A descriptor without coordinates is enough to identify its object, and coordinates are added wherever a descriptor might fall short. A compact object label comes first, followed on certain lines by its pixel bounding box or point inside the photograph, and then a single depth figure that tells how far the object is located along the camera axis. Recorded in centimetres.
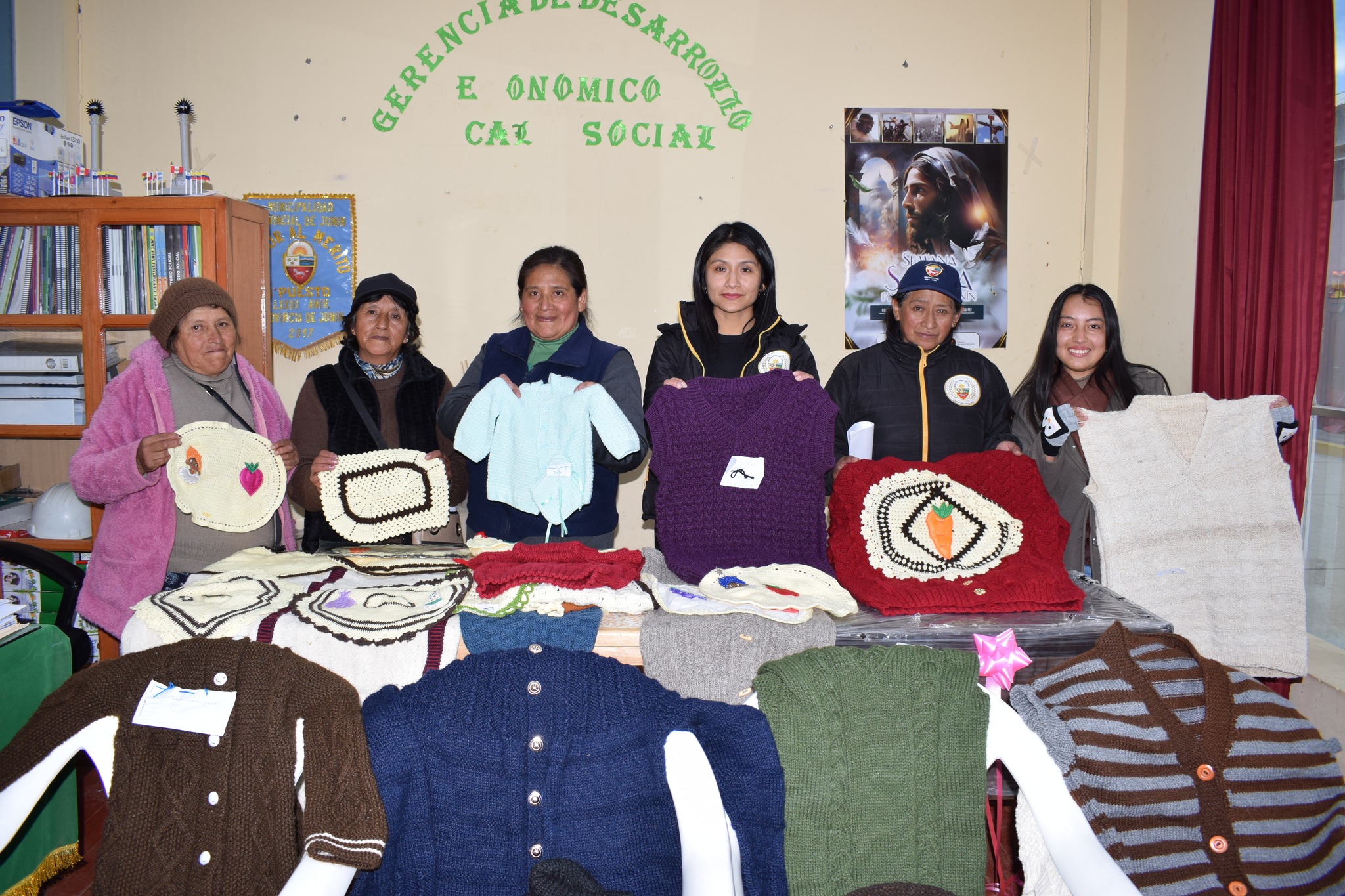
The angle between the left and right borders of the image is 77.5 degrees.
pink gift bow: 172
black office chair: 238
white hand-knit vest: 211
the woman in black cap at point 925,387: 245
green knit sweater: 151
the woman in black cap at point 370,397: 248
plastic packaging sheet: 183
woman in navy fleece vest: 243
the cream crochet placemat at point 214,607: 172
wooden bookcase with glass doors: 312
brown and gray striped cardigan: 154
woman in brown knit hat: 228
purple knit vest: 214
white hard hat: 316
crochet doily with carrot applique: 204
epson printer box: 306
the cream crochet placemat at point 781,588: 187
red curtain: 235
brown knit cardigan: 146
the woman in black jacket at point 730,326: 246
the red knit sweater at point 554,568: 185
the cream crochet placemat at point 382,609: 170
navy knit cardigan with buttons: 147
